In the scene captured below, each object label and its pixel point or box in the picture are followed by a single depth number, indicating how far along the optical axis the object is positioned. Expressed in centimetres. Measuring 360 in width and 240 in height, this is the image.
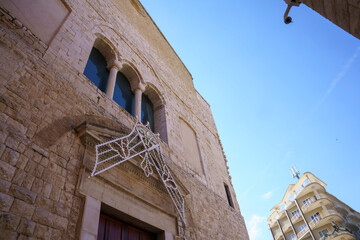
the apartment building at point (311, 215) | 2200
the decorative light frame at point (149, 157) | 390
